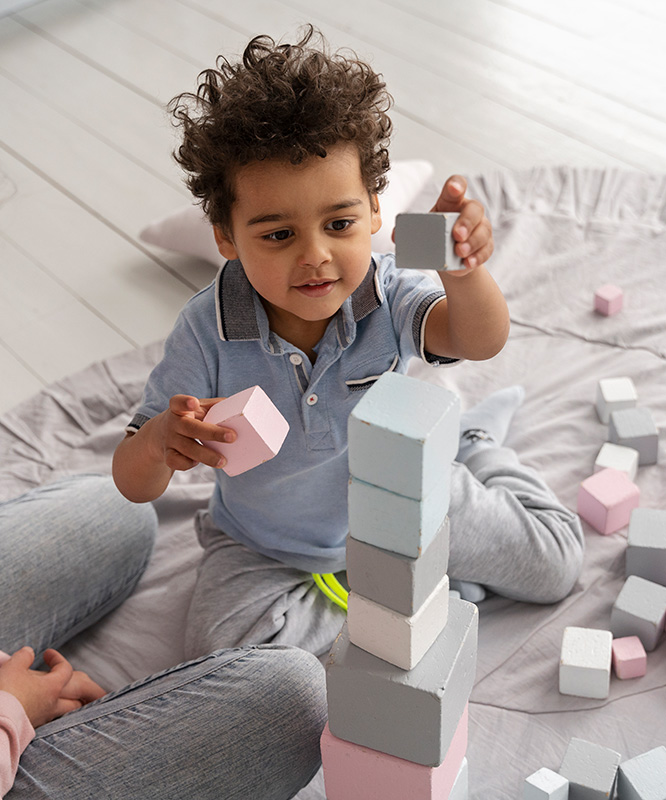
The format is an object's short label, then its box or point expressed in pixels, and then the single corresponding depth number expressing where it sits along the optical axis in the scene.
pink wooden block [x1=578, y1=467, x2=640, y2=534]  1.37
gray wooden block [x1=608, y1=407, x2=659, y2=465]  1.46
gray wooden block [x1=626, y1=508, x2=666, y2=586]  1.27
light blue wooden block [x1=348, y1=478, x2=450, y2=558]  0.76
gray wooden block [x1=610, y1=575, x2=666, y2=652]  1.22
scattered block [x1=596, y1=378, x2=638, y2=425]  1.51
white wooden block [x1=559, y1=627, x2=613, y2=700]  1.17
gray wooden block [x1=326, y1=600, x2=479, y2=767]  0.86
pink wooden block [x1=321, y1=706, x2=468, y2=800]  0.92
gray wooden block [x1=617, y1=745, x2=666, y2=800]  1.03
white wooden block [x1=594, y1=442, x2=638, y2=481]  1.43
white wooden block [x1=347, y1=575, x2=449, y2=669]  0.84
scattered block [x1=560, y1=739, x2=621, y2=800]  1.05
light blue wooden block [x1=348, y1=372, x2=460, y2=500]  0.72
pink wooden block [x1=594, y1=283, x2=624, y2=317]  1.69
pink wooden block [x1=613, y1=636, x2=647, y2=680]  1.20
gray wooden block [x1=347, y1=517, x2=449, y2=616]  0.79
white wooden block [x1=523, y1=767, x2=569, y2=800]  1.04
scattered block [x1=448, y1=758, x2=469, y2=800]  1.02
